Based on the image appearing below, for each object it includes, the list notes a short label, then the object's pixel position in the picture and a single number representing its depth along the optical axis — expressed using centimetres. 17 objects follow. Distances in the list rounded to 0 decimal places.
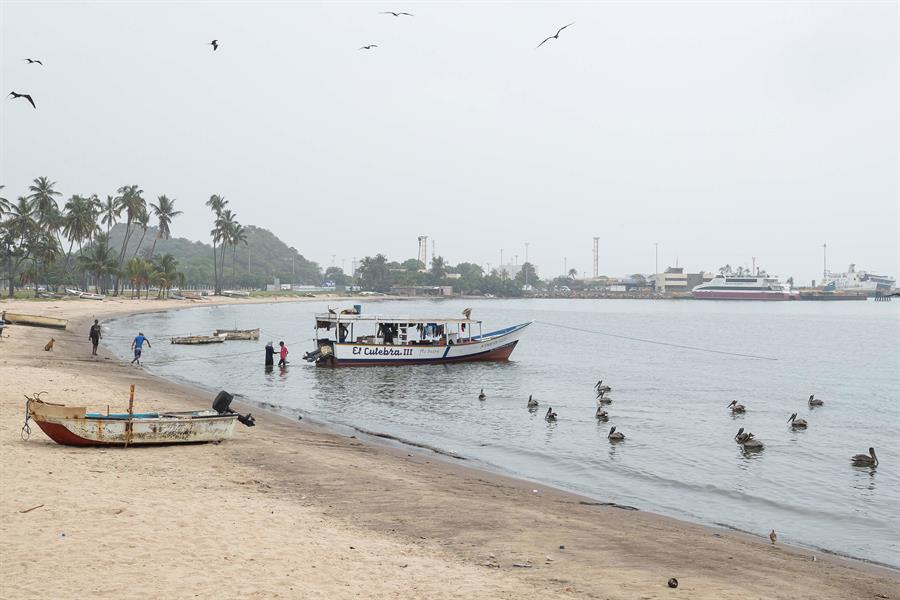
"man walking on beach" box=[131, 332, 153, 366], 3612
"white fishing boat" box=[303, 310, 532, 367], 4131
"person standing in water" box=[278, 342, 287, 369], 3931
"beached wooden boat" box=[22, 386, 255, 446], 1480
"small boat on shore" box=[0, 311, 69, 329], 5137
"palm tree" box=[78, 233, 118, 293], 10494
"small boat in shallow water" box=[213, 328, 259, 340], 5674
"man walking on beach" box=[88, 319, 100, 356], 3734
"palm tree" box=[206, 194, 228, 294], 14750
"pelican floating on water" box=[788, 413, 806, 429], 2688
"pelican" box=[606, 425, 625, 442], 2316
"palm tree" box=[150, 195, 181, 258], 12369
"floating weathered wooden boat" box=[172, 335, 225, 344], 5284
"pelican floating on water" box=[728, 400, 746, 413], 2959
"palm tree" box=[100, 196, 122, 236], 11900
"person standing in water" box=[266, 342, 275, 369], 3941
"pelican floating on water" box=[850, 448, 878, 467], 2092
